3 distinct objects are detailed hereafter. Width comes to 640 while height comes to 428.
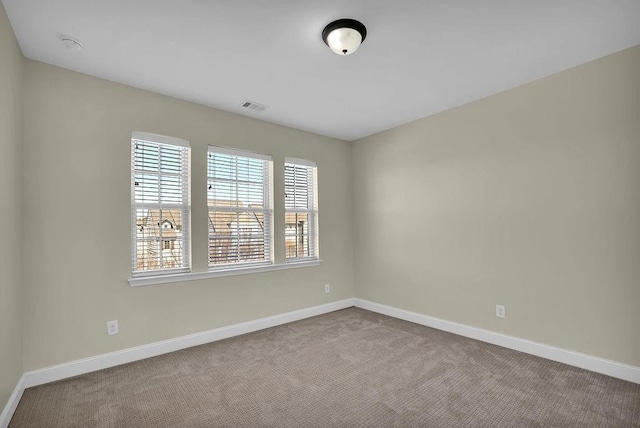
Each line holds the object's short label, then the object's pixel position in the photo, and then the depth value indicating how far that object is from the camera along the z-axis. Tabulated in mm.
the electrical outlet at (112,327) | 2901
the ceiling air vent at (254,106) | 3541
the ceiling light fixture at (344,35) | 2156
